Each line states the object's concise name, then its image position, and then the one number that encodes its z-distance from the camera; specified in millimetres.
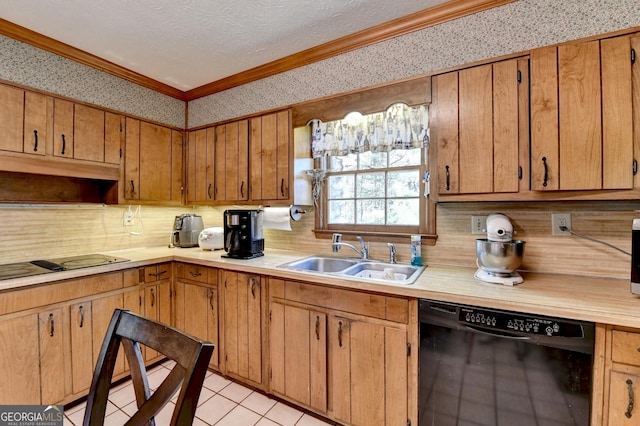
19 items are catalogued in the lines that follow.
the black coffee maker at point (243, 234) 2234
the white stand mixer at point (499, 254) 1462
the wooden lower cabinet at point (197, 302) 2180
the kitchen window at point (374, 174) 1947
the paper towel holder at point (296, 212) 2354
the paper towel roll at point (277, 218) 2393
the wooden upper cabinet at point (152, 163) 2475
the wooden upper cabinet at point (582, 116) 1315
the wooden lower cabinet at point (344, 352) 1475
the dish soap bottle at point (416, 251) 1923
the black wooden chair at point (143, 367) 684
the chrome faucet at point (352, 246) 2118
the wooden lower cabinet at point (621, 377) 1067
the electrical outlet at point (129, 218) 2732
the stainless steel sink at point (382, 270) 1891
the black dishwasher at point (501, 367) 1154
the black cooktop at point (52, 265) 1748
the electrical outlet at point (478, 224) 1819
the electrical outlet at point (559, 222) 1637
